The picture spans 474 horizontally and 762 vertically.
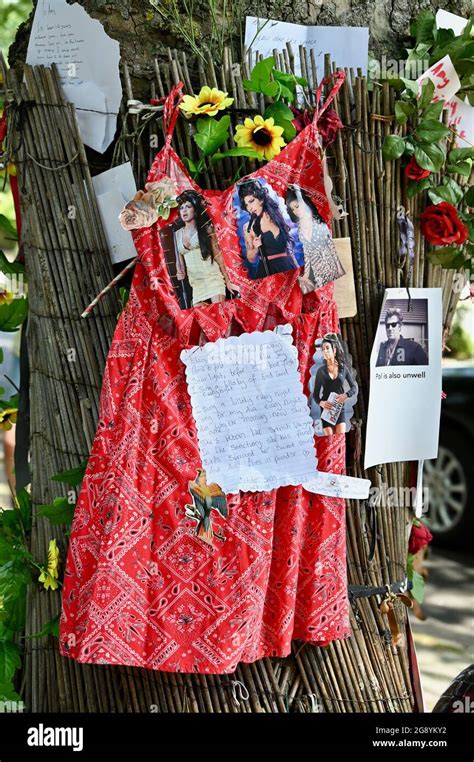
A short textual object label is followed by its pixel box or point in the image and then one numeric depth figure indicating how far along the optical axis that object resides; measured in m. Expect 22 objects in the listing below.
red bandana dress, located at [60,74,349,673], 1.91
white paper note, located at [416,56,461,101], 2.15
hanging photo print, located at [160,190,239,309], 1.93
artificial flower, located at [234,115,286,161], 1.95
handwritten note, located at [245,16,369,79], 2.14
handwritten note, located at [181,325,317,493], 1.94
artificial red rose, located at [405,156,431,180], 2.14
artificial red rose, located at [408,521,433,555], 2.58
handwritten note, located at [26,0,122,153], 2.06
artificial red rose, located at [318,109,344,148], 2.03
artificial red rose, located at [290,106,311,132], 2.03
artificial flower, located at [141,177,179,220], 1.91
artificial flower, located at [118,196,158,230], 1.91
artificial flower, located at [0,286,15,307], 2.54
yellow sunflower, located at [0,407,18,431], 2.60
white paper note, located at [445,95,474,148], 2.22
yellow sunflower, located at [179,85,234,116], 1.93
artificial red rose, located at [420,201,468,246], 2.14
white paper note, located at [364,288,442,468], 2.17
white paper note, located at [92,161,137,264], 2.05
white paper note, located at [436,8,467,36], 2.22
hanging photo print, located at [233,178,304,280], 1.93
